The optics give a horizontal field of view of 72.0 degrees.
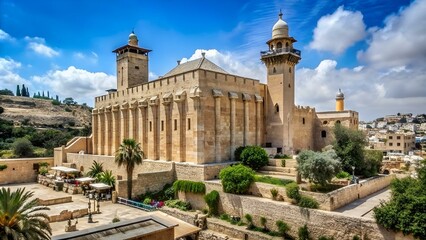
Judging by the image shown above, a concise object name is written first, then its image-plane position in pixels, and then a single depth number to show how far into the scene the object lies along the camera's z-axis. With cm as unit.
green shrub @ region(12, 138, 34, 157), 4553
